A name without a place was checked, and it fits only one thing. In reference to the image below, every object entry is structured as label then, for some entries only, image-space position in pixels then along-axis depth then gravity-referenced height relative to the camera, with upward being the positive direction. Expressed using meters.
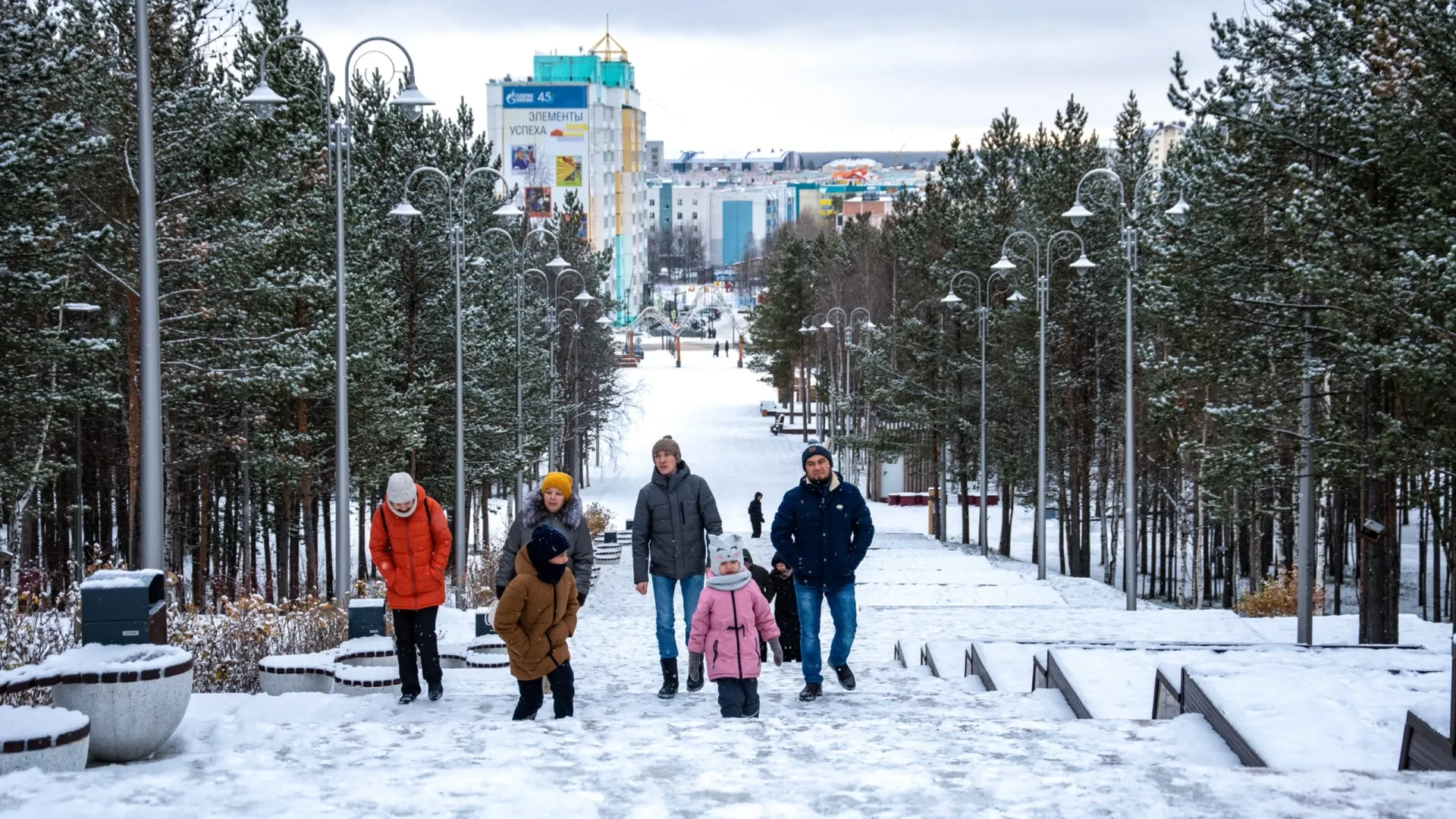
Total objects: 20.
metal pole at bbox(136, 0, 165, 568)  10.20 +0.15
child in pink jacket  9.38 -1.62
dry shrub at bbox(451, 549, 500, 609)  28.84 -4.41
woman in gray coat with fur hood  9.81 -1.02
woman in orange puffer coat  9.73 -1.21
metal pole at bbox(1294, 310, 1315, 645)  16.92 -1.75
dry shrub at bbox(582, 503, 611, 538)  47.44 -4.87
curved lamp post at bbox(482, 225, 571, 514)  34.81 +1.44
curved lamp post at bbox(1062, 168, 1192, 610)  24.02 -1.18
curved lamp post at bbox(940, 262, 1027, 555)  36.68 +1.63
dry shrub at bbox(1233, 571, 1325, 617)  26.52 -4.17
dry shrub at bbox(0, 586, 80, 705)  11.66 -2.17
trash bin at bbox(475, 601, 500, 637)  15.94 -2.70
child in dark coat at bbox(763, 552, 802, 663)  13.02 -2.13
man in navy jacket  10.38 -1.16
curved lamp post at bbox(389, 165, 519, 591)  26.17 +0.15
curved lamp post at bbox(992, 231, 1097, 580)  31.41 -0.80
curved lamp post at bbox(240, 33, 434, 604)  18.64 +0.70
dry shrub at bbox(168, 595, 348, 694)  12.78 -2.50
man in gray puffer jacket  10.70 -1.16
